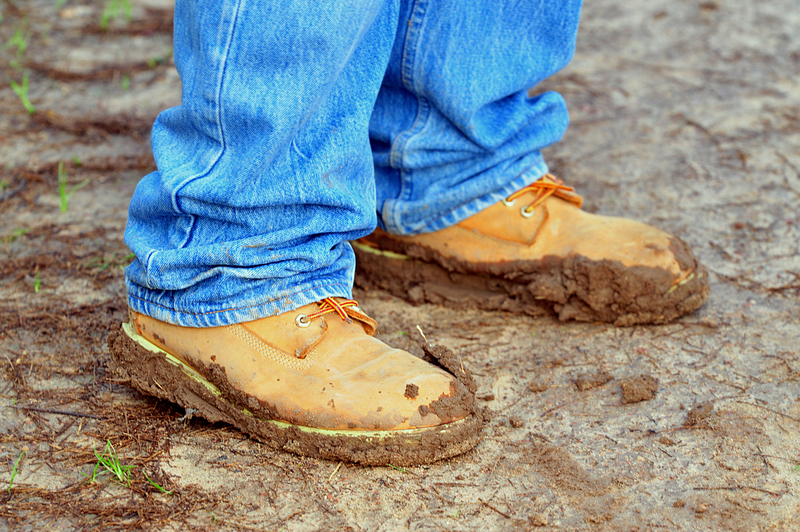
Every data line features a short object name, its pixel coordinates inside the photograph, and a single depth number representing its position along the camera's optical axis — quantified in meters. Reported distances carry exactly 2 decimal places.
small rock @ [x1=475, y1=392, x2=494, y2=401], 2.91
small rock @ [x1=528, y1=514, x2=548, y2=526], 2.79
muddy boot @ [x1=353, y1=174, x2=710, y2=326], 3.00
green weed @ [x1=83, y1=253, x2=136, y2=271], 3.08
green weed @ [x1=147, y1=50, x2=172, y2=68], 3.54
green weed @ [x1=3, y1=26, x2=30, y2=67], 3.61
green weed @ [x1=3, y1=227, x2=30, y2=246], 3.12
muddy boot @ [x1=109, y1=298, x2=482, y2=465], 2.84
